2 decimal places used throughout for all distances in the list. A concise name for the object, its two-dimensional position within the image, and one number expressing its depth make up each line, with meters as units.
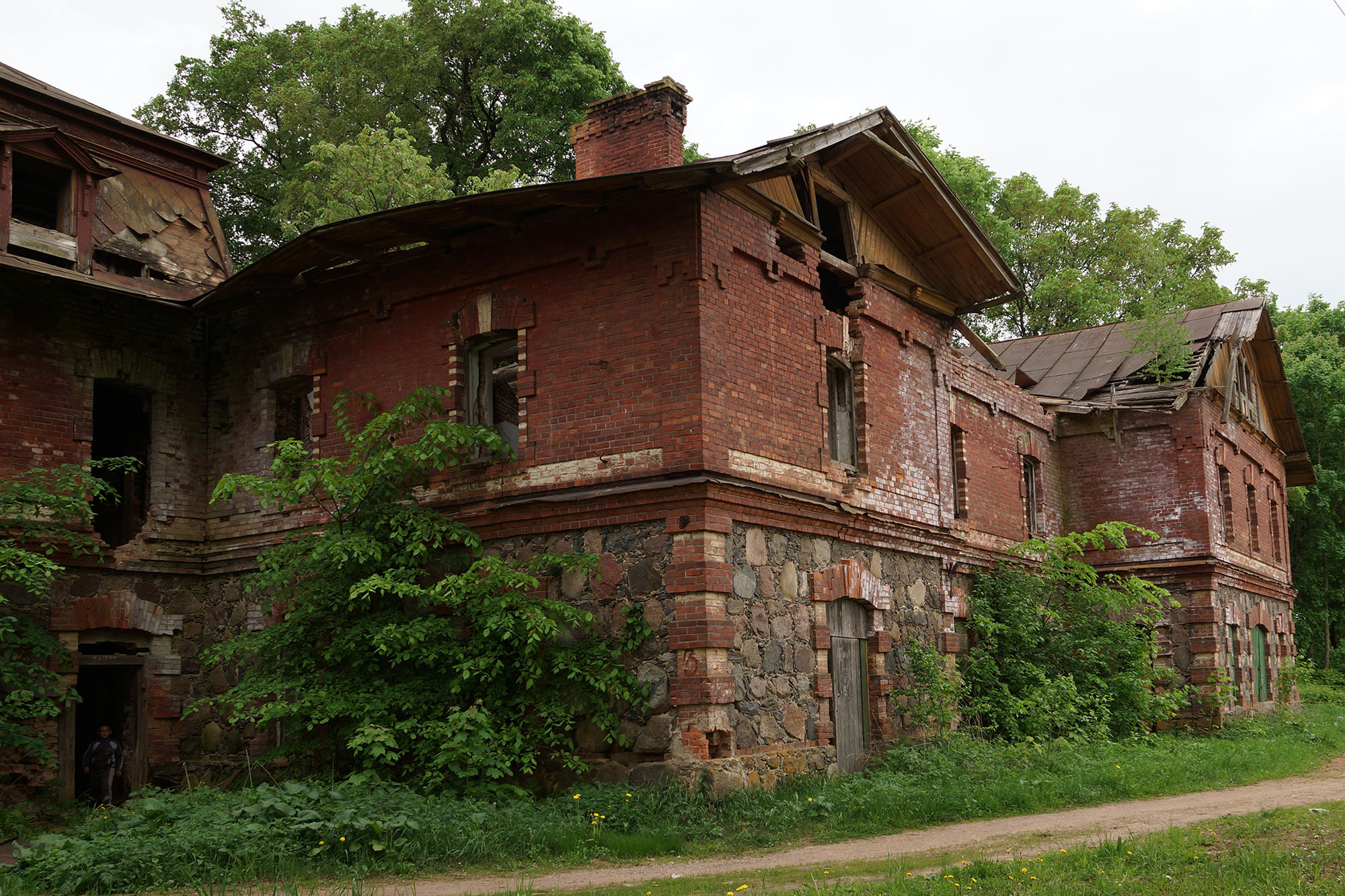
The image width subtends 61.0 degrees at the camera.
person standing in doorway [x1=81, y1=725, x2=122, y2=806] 12.98
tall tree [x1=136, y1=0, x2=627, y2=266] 25.50
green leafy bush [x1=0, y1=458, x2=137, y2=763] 11.88
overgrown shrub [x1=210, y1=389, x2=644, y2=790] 10.65
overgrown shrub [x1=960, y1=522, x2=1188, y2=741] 15.19
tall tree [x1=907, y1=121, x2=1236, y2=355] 31.28
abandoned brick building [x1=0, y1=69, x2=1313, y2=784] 11.12
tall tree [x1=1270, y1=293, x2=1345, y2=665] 31.92
